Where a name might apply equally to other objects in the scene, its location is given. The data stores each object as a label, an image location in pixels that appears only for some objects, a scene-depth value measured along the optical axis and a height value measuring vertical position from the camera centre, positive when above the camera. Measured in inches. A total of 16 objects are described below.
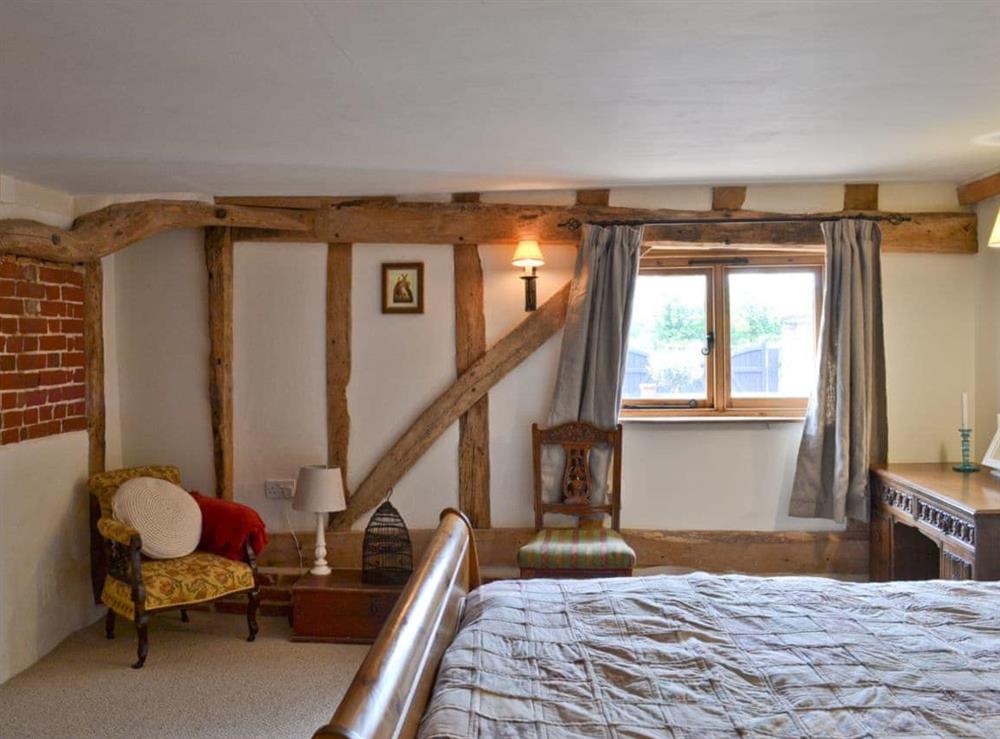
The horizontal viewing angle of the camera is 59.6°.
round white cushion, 154.6 -27.3
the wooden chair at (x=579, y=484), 164.9 -24.8
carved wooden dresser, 128.7 -27.4
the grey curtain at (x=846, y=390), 166.6 -6.6
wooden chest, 160.2 -46.1
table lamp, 166.9 -25.5
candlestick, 159.5 -19.4
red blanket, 162.7 -31.2
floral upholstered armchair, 148.6 -37.7
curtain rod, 171.2 +27.3
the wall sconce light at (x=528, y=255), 168.7 +20.3
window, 181.3 +5.4
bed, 62.9 -25.8
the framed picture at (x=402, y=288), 178.9 +15.0
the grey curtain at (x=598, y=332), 171.0 +5.4
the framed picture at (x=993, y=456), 153.7 -18.1
